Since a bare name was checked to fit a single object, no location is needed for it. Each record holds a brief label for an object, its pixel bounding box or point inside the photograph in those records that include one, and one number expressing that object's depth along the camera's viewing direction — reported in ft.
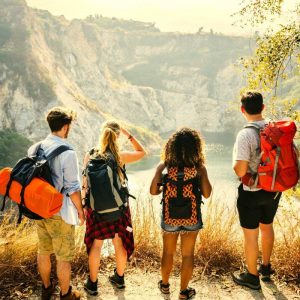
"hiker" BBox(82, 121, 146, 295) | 10.13
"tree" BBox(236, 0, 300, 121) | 14.80
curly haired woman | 10.03
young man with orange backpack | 9.74
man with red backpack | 10.37
